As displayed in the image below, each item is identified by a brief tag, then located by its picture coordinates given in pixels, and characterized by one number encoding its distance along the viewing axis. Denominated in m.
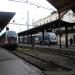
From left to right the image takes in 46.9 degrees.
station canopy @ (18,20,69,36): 13.70
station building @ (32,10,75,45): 23.62
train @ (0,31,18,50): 14.70
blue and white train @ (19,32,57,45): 22.94
